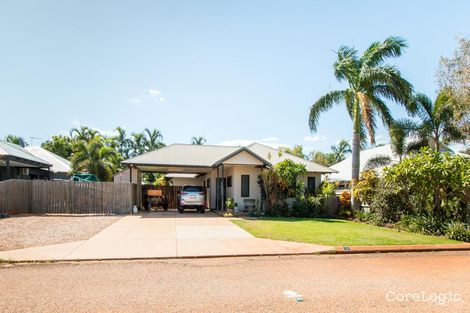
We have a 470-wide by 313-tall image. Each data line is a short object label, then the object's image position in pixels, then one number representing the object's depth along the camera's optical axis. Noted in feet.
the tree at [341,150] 197.86
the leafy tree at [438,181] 42.63
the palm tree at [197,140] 170.50
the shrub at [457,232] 39.06
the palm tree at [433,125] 71.00
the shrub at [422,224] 43.92
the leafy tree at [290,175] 69.26
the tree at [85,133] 138.21
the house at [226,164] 73.05
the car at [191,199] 73.46
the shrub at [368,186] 62.23
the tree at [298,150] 166.52
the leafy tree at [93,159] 115.03
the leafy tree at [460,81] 61.57
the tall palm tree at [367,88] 63.77
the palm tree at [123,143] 169.68
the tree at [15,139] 170.26
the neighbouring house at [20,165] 67.30
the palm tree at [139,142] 162.61
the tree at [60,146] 179.01
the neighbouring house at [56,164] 123.00
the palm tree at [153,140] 161.79
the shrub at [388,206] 54.58
